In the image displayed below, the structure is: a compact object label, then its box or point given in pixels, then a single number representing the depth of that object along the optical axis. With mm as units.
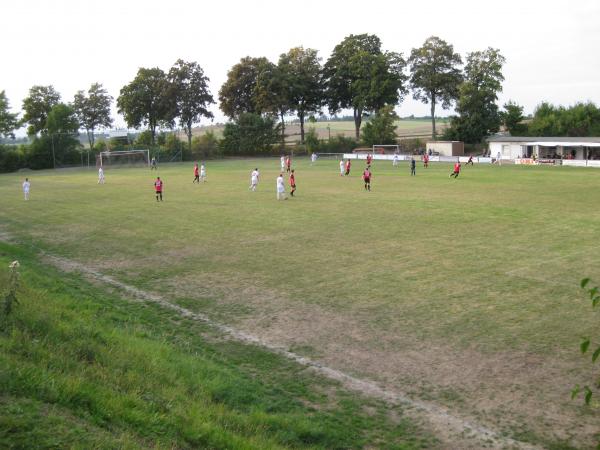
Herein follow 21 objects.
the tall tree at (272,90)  89812
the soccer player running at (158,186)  33219
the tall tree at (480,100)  79125
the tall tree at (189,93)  92688
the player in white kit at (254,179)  38594
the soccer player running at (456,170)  45938
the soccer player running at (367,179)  37844
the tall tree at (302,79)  90875
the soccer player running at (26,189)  36000
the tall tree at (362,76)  87750
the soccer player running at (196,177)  45950
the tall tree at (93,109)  94938
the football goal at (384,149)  84062
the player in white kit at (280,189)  33250
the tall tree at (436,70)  88250
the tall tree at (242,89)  93938
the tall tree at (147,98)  91125
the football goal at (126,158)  77125
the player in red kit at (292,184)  34812
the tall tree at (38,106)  88500
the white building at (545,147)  62281
